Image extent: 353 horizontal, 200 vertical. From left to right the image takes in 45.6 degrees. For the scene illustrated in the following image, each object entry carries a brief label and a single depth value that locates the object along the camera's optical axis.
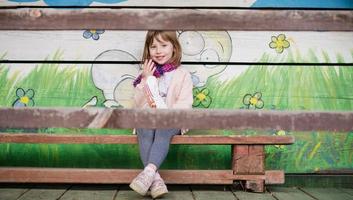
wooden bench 2.50
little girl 2.61
